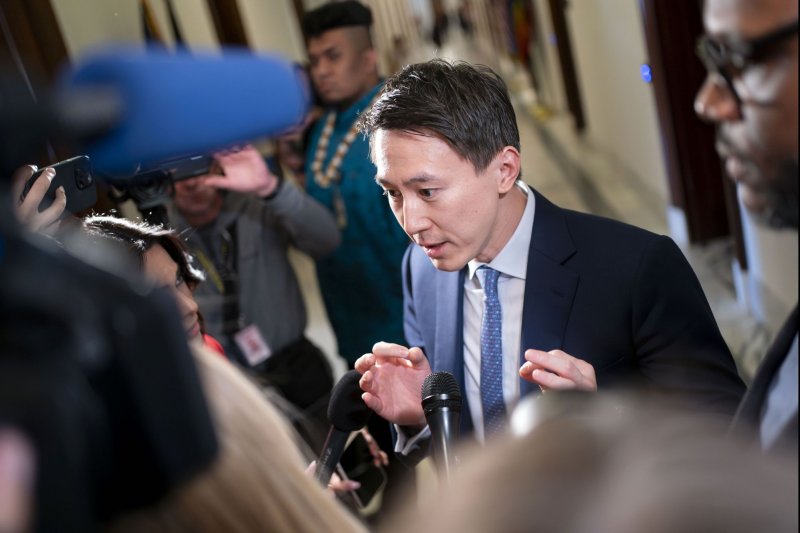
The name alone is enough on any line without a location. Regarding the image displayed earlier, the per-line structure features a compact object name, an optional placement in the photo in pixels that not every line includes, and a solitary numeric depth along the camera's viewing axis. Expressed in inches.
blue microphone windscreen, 18.5
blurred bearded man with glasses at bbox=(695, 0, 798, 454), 34.3
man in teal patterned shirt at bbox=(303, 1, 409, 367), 121.7
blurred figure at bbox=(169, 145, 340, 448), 110.0
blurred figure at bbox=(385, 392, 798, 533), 24.0
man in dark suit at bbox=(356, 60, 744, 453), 62.9
